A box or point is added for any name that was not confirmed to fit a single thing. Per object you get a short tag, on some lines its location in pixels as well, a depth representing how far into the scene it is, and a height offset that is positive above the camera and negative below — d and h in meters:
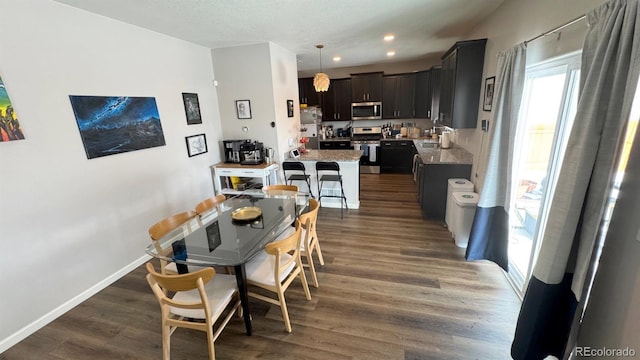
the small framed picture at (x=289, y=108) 4.52 +0.13
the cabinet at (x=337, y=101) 6.58 +0.33
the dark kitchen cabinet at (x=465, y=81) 3.26 +0.35
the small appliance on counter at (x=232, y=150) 4.15 -0.52
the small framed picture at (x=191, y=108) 3.57 +0.16
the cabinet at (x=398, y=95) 6.17 +0.38
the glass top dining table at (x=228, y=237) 1.84 -0.95
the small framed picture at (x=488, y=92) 2.90 +0.18
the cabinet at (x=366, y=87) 6.29 +0.63
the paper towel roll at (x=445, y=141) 4.68 -0.56
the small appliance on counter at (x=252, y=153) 4.08 -0.56
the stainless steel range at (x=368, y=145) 6.38 -0.79
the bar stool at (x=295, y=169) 3.97 -0.89
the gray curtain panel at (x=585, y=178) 1.12 -0.35
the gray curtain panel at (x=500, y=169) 2.21 -0.56
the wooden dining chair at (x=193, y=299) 1.51 -1.20
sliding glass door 1.78 -0.35
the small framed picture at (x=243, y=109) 4.13 +0.14
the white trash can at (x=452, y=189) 3.18 -1.00
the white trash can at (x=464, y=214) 2.88 -1.18
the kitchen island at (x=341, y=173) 4.13 -0.98
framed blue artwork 2.41 -0.01
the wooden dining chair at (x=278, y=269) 1.83 -1.19
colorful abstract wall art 1.89 +0.04
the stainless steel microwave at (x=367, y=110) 6.45 +0.05
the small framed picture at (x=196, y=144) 3.66 -0.36
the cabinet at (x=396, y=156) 6.16 -1.06
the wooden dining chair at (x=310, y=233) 2.24 -1.07
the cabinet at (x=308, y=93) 6.82 +0.58
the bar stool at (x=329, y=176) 3.91 -0.97
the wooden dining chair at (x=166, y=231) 1.98 -0.92
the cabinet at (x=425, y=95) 5.79 +0.34
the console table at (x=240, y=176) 3.98 -0.93
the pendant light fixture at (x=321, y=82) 4.27 +0.54
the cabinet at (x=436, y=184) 3.54 -1.02
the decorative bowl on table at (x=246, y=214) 2.37 -0.90
